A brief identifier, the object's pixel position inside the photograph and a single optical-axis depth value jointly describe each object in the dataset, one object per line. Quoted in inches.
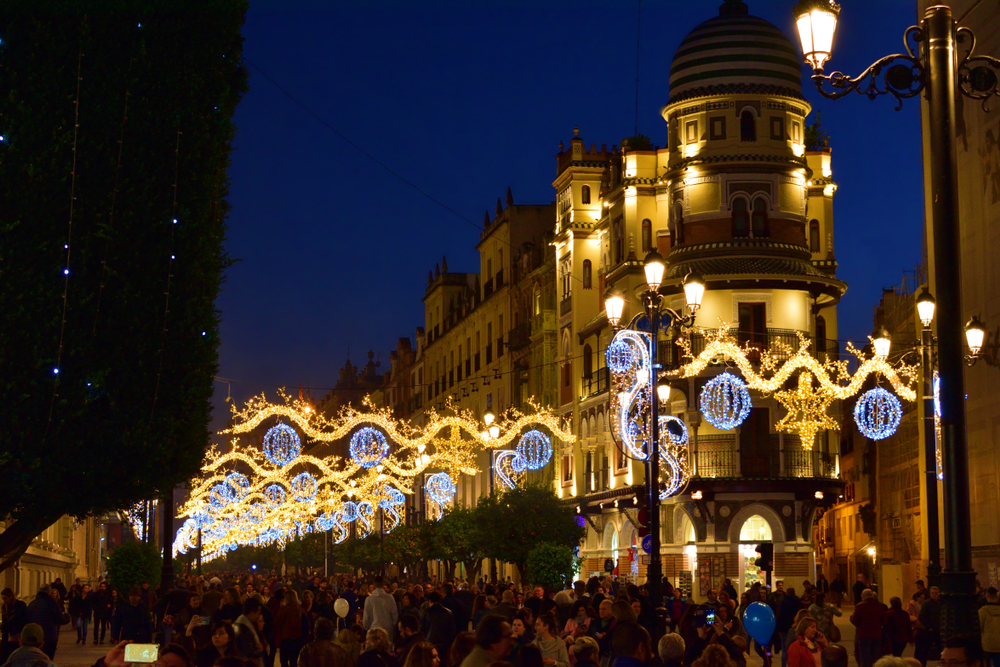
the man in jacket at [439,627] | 652.1
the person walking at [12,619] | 788.0
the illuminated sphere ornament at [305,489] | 2026.3
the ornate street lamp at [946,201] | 405.7
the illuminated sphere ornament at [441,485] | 2124.8
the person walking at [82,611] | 1390.3
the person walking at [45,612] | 739.4
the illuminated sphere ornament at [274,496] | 2273.6
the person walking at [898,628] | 783.7
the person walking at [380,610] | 746.8
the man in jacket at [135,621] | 880.3
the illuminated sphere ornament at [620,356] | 1164.5
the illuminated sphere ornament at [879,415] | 1064.2
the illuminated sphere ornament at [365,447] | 1665.8
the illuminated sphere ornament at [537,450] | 1726.1
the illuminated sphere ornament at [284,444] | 1562.5
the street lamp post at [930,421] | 798.5
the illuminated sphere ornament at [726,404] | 1296.8
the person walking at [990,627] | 620.7
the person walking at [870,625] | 774.5
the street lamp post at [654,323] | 853.2
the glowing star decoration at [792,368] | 1177.4
